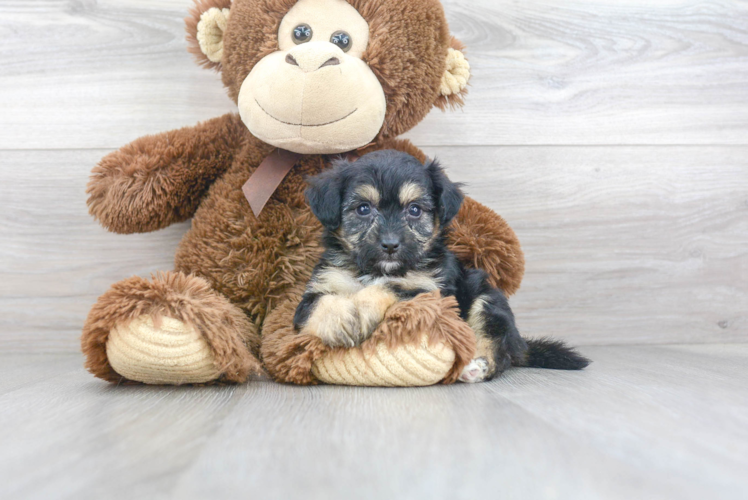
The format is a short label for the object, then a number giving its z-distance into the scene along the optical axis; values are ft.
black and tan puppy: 2.06
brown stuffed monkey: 1.97
